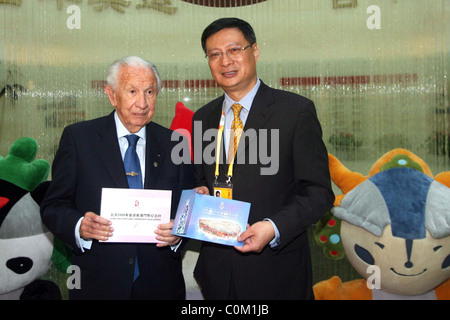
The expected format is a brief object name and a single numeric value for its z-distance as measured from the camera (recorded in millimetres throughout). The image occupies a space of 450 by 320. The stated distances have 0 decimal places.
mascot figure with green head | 2789
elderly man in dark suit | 1583
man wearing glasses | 1551
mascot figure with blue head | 2730
